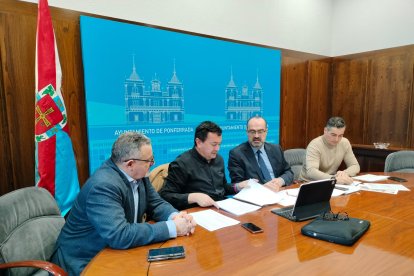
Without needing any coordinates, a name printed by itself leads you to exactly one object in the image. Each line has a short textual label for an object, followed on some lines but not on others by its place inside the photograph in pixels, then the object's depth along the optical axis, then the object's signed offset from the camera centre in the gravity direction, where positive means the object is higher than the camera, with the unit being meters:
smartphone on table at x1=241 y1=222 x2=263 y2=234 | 1.35 -0.58
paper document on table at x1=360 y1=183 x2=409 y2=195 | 2.09 -0.60
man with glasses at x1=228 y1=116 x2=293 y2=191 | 2.42 -0.43
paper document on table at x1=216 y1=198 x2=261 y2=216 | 1.63 -0.59
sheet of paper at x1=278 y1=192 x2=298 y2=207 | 1.80 -0.60
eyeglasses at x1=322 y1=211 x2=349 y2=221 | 1.41 -0.55
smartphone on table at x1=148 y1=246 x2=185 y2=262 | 1.09 -0.57
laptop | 1.46 -0.49
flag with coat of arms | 2.01 -0.03
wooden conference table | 1.02 -0.59
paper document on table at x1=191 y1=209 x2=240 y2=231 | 1.42 -0.59
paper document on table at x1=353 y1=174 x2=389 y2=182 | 2.46 -0.61
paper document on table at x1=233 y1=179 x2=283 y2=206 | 1.78 -0.57
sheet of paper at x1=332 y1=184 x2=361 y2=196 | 2.02 -0.60
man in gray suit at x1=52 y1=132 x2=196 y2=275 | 1.20 -0.49
